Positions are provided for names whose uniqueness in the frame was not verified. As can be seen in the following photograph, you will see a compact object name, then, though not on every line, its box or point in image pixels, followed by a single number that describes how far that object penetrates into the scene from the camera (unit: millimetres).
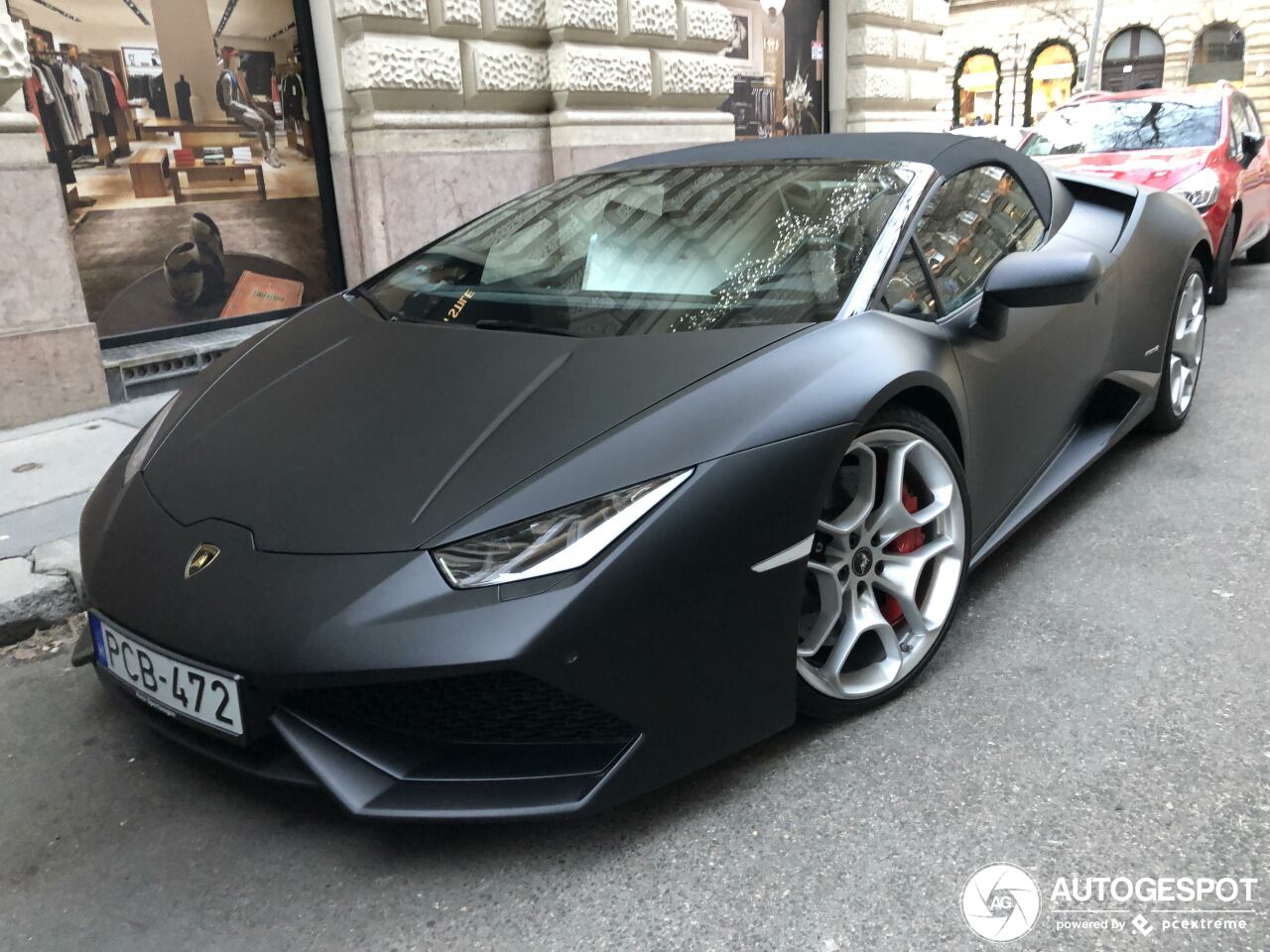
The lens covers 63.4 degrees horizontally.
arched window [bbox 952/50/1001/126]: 35000
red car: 6672
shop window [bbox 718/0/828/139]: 9391
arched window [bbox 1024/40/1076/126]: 33688
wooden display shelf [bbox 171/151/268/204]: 5781
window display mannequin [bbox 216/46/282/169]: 5938
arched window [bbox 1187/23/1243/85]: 30516
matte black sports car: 1649
